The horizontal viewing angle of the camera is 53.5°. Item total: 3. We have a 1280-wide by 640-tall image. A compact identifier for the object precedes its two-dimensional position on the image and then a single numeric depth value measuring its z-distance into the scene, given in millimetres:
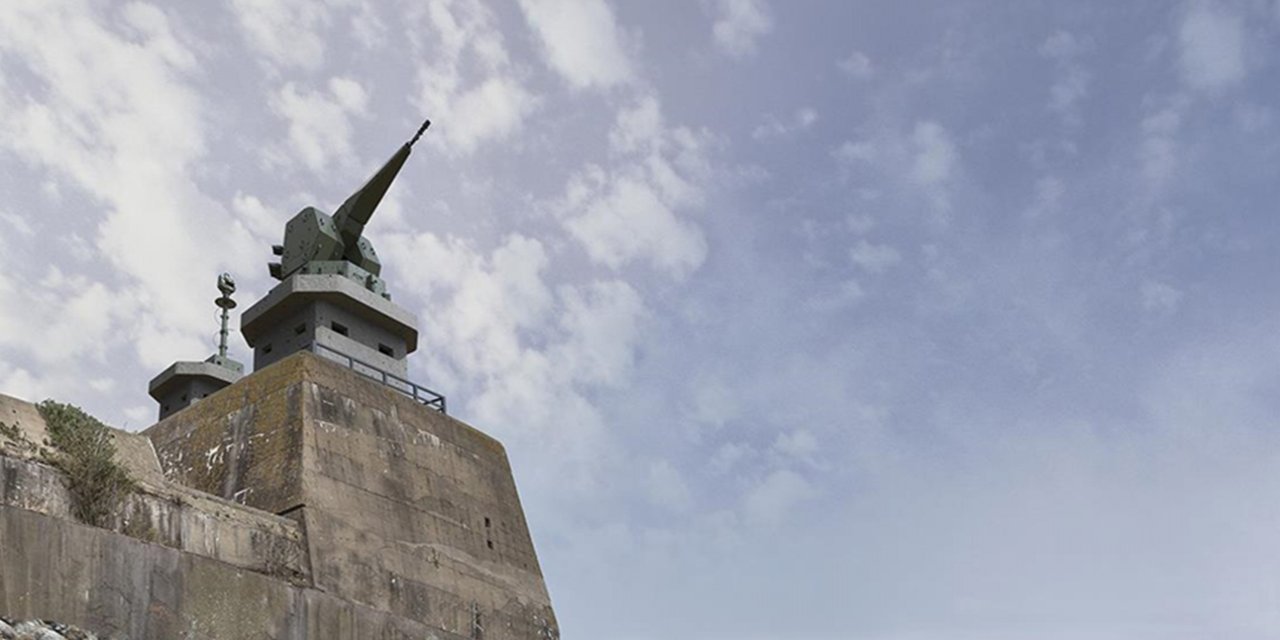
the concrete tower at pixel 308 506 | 13836
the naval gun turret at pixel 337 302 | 24672
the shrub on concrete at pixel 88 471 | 15680
